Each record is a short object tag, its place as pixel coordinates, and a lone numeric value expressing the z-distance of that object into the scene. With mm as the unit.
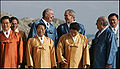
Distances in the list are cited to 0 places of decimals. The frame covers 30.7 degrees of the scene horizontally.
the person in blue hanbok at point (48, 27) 7289
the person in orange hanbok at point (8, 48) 6480
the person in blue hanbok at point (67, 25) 7223
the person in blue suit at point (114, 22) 6672
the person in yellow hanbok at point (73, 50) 6551
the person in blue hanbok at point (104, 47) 6148
